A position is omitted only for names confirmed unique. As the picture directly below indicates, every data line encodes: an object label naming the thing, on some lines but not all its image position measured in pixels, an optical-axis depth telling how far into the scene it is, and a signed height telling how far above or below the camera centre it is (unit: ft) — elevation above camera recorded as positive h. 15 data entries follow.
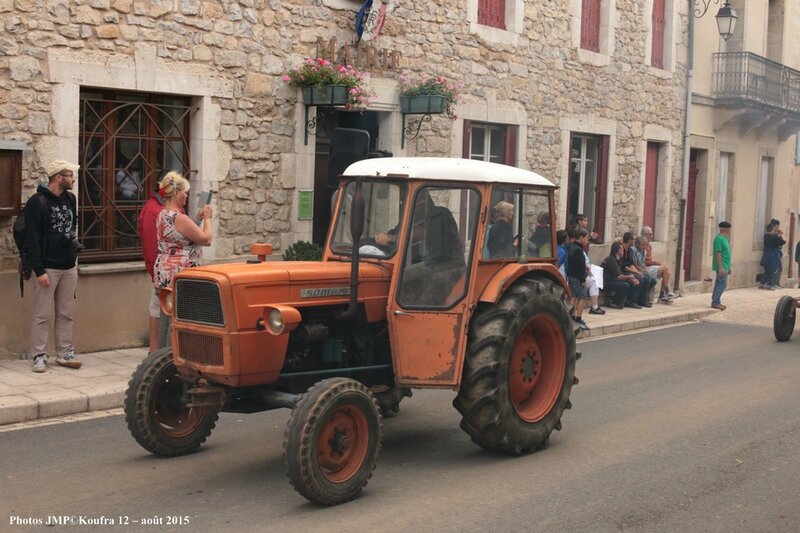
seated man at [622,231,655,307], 58.49 -3.08
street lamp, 66.54 +11.86
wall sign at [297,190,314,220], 42.42 -0.32
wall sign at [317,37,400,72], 42.68 +5.91
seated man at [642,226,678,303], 61.67 -3.54
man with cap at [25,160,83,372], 30.96 -1.95
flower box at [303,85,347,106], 40.93 +3.95
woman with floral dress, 29.22 -1.14
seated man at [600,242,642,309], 56.95 -3.89
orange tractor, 19.92 -2.56
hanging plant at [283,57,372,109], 41.01 +4.40
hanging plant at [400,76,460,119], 45.52 +4.48
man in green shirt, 61.21 -3.01
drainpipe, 69.51 +3.63
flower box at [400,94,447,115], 45.42 +4.15
